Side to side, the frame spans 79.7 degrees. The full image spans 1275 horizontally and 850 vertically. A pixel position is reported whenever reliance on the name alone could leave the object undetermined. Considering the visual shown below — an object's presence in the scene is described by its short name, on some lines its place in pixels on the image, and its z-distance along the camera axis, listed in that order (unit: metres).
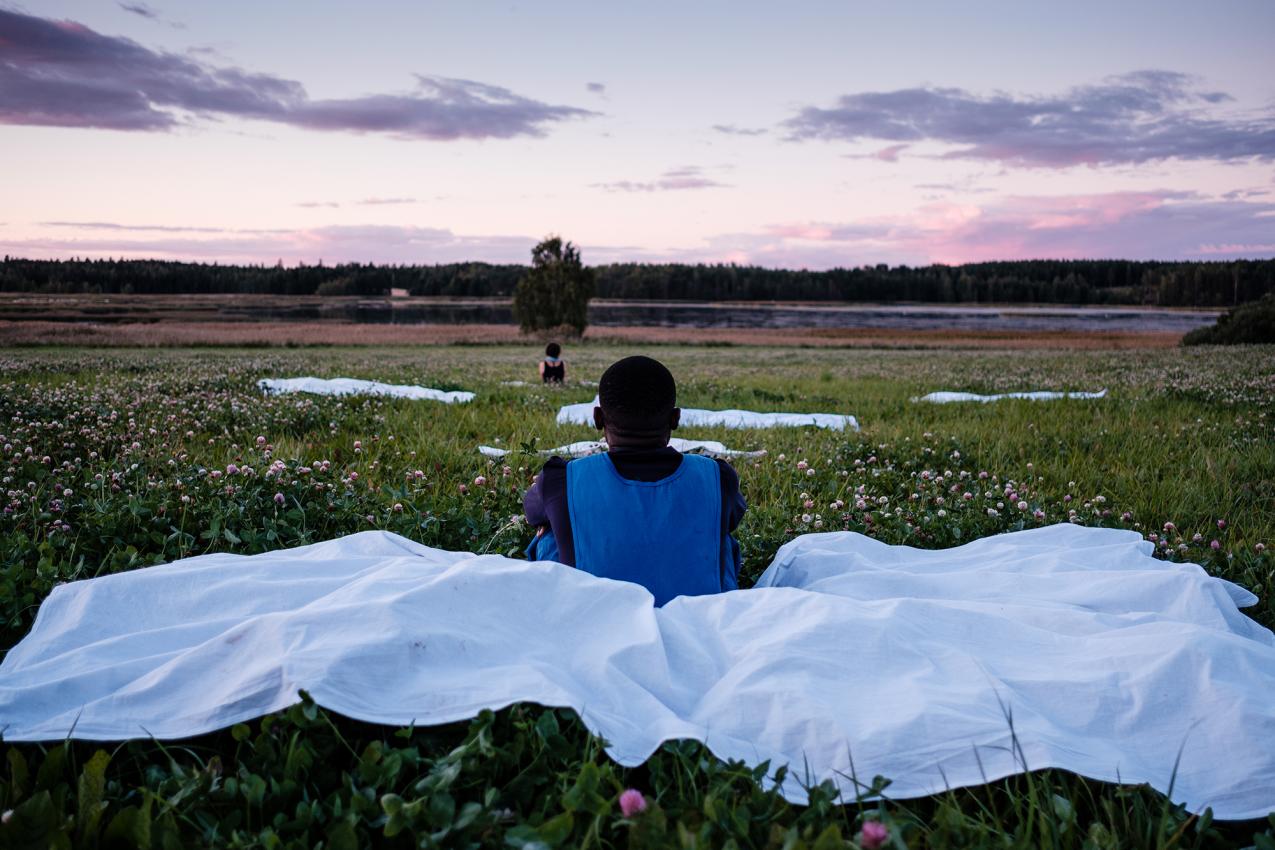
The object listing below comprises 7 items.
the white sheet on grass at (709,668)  2.80
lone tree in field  67.44
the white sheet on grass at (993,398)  13.69
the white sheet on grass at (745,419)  11.12
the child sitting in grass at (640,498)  4.08
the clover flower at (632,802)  2.23
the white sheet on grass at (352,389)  12.55
